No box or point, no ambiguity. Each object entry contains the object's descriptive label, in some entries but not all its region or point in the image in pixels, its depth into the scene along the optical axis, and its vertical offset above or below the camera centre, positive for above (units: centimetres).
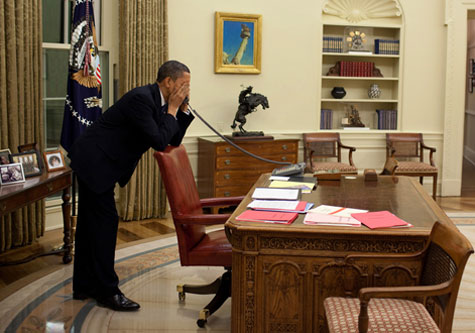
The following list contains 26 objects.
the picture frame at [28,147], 456 -29
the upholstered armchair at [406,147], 751 -43
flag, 505 +27
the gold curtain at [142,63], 617 +49
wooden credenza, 655 -56
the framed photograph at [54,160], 465 -40
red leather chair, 337 -67
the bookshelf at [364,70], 759 +54
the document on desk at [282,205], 304 -49
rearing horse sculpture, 674 +9
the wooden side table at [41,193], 380 -57
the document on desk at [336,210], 300 -50
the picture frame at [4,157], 418 -33
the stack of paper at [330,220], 278 -51
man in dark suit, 349 -28
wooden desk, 270 -71
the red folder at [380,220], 275 -50
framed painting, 701 +80
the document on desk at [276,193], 333 -46
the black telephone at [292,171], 413 -40
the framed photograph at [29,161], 438 -38
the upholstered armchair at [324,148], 727 -44
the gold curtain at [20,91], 490 +16
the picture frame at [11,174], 407 -44
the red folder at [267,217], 281 -50
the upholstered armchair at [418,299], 223 -74
